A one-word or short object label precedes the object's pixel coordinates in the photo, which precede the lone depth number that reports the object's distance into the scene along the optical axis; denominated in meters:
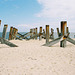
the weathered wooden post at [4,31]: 8.48
